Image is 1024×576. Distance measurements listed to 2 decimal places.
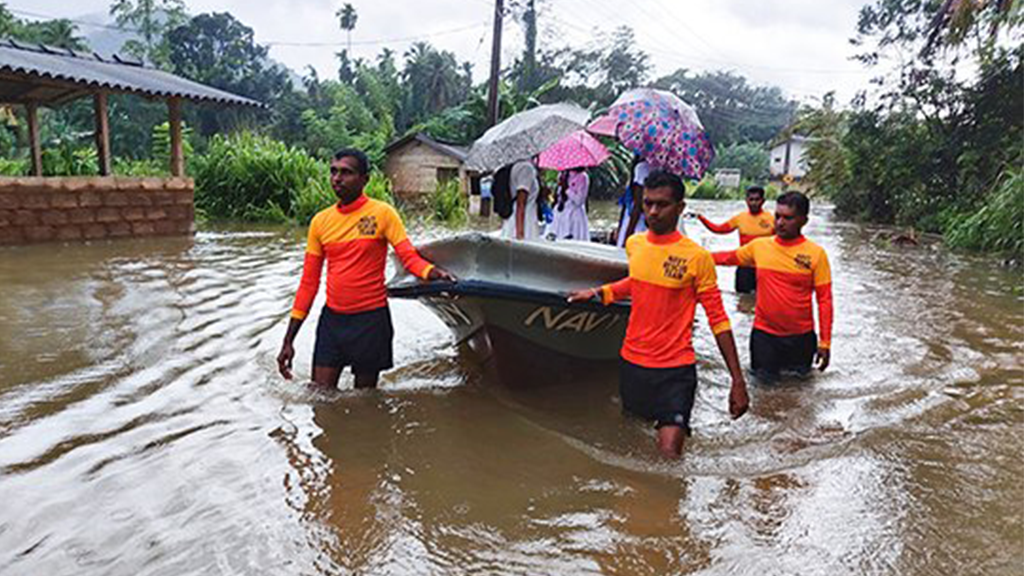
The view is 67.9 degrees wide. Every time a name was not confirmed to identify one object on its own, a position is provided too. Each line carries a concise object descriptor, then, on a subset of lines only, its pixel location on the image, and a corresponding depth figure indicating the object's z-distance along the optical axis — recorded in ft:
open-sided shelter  34.99
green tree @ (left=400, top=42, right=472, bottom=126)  136.15
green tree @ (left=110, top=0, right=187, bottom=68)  149.89
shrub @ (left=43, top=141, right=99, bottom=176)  45.68
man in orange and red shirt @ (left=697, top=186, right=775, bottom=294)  25.81
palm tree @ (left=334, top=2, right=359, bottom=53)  197.88
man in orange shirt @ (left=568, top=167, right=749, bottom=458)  11.63
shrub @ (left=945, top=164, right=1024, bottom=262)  39.11
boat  13.87
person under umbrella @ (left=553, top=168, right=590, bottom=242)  24.86
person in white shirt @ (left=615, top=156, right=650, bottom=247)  19.16
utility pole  64.64
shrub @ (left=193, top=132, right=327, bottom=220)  55.67
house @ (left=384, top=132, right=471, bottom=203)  90.27
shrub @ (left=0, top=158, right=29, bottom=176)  52.34
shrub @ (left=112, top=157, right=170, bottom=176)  55.36
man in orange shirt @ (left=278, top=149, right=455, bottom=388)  13.61
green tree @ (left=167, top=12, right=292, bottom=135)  129.80
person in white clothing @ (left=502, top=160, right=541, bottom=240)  19.66
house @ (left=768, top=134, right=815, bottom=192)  184.40
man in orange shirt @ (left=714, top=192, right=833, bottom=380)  15.74
